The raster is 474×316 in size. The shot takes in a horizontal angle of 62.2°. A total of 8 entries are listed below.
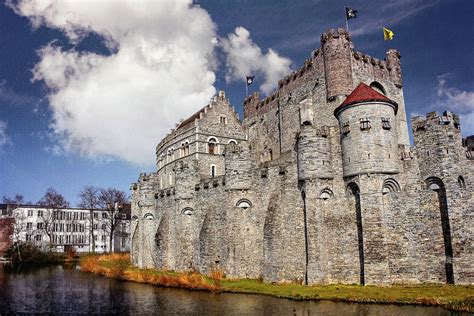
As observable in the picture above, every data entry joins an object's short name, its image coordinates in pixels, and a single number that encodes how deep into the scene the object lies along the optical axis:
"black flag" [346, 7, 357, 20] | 36.06
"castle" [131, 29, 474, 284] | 25.36
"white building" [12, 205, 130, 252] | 87.44
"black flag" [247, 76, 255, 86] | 52.90
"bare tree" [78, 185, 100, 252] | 77.75
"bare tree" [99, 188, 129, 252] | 75.34
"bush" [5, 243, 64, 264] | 59.66
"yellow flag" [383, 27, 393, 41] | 37.38
